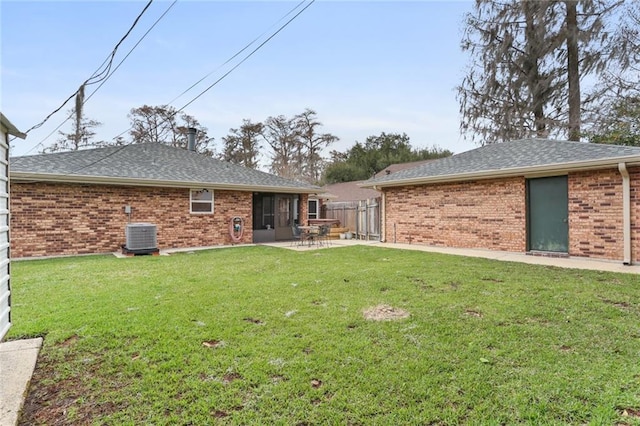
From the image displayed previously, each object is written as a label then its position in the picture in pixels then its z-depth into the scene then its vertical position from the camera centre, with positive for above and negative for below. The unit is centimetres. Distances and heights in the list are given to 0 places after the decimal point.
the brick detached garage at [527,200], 767 +27
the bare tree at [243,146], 2800 +560
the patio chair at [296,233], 1252 -79
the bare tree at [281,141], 2809 +600
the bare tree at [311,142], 2820 +605
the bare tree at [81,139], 2345 +533
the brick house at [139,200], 923 +46
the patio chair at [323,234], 1207 -80
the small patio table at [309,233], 1170 -76
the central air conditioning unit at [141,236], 940 -64
